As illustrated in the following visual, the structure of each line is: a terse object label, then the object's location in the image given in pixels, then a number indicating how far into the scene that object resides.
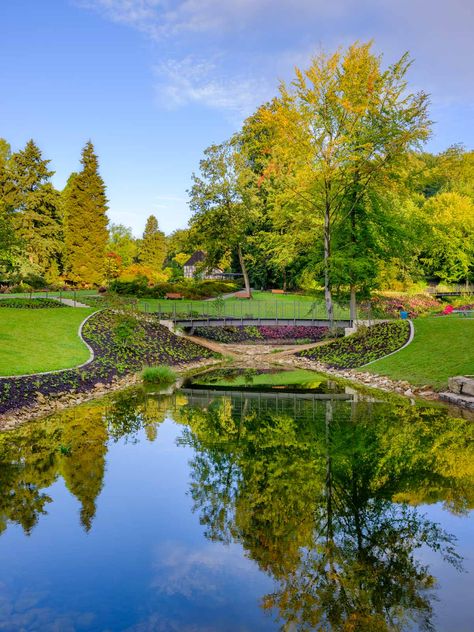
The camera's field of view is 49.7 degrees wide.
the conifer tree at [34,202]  57.97
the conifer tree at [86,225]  61.94
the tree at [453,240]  60.81
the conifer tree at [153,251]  97.50
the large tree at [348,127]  30.64
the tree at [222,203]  48.72
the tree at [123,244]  90.62
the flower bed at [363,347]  29.03
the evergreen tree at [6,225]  31.47
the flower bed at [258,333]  39.03
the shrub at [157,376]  24.95
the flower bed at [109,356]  18.05
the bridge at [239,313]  36.00
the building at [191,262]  95.94
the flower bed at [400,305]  43.66
